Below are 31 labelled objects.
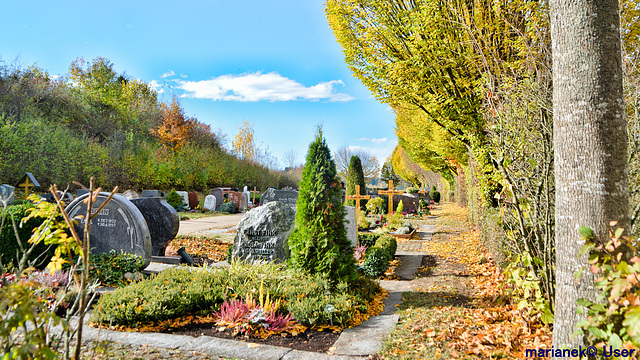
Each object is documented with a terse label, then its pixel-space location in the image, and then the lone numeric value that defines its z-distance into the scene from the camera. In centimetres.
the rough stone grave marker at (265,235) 683
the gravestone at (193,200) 2392
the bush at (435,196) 3403
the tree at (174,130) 3269
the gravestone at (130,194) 1546
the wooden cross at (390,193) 1875
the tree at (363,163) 5021
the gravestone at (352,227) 877
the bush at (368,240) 921
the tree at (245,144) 4497
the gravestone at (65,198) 1262
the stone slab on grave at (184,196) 2319
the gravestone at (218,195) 2402
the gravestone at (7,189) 1245
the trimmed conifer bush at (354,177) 2326
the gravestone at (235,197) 2420
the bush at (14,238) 665
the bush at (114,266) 582
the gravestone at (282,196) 1328
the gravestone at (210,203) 2295
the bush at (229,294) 427
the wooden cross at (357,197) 1443
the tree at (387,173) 6131
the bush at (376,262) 683
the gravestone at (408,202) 1980
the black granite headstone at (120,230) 675
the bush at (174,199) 2105
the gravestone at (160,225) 823
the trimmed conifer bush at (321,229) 518
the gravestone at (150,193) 1567
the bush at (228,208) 2220
